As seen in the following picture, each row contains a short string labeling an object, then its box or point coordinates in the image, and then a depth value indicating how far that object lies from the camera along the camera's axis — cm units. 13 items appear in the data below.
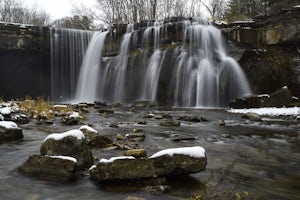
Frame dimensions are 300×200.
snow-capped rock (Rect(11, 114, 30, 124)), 878
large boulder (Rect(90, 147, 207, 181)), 346
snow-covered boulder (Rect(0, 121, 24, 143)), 587
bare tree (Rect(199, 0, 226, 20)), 3617
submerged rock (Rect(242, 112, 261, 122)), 1019
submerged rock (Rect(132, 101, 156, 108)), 1521
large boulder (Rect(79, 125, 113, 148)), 528
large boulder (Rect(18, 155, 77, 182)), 360
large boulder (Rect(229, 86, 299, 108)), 1300
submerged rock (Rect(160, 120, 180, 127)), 855
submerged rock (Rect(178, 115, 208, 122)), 967
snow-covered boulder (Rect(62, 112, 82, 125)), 847
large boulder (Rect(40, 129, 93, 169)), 393
